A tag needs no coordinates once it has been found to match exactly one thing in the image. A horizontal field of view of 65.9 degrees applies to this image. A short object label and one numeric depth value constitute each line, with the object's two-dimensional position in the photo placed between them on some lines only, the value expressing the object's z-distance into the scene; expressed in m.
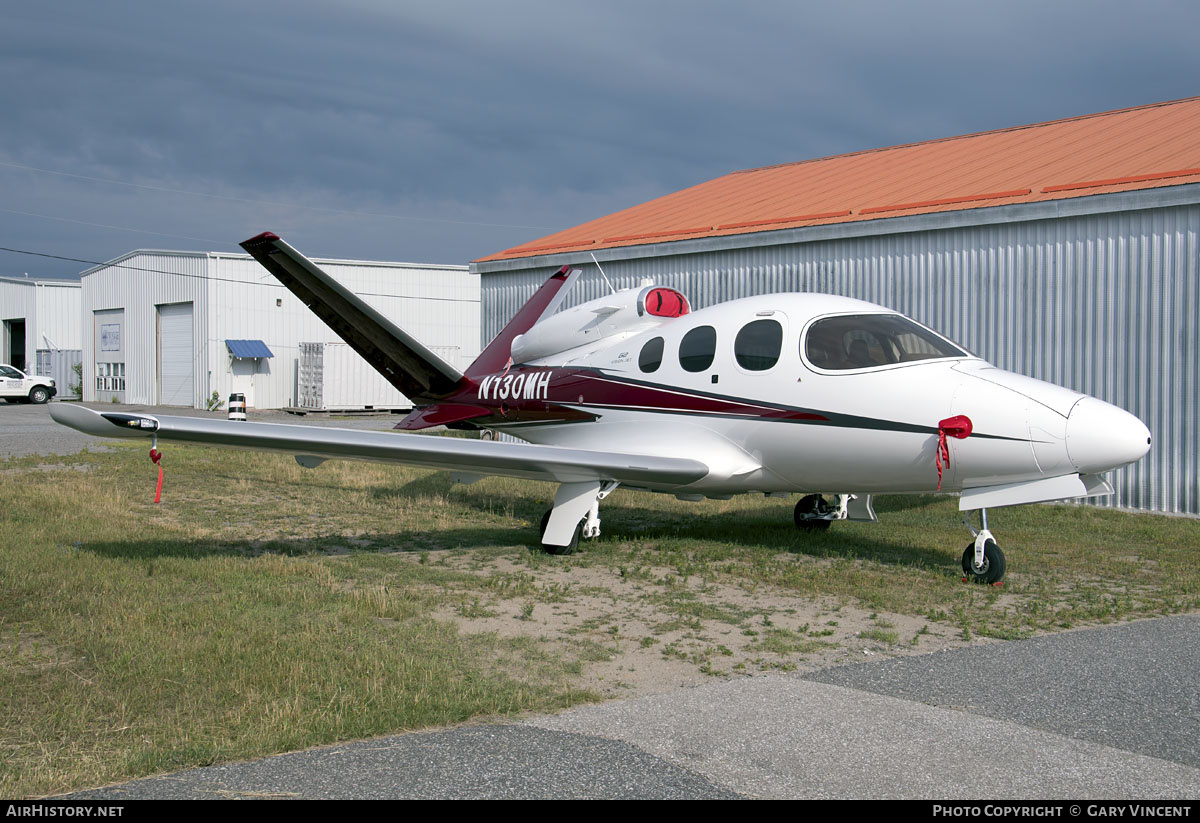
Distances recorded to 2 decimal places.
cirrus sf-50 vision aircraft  7.48
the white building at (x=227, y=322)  39.25
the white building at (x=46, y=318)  52.56
